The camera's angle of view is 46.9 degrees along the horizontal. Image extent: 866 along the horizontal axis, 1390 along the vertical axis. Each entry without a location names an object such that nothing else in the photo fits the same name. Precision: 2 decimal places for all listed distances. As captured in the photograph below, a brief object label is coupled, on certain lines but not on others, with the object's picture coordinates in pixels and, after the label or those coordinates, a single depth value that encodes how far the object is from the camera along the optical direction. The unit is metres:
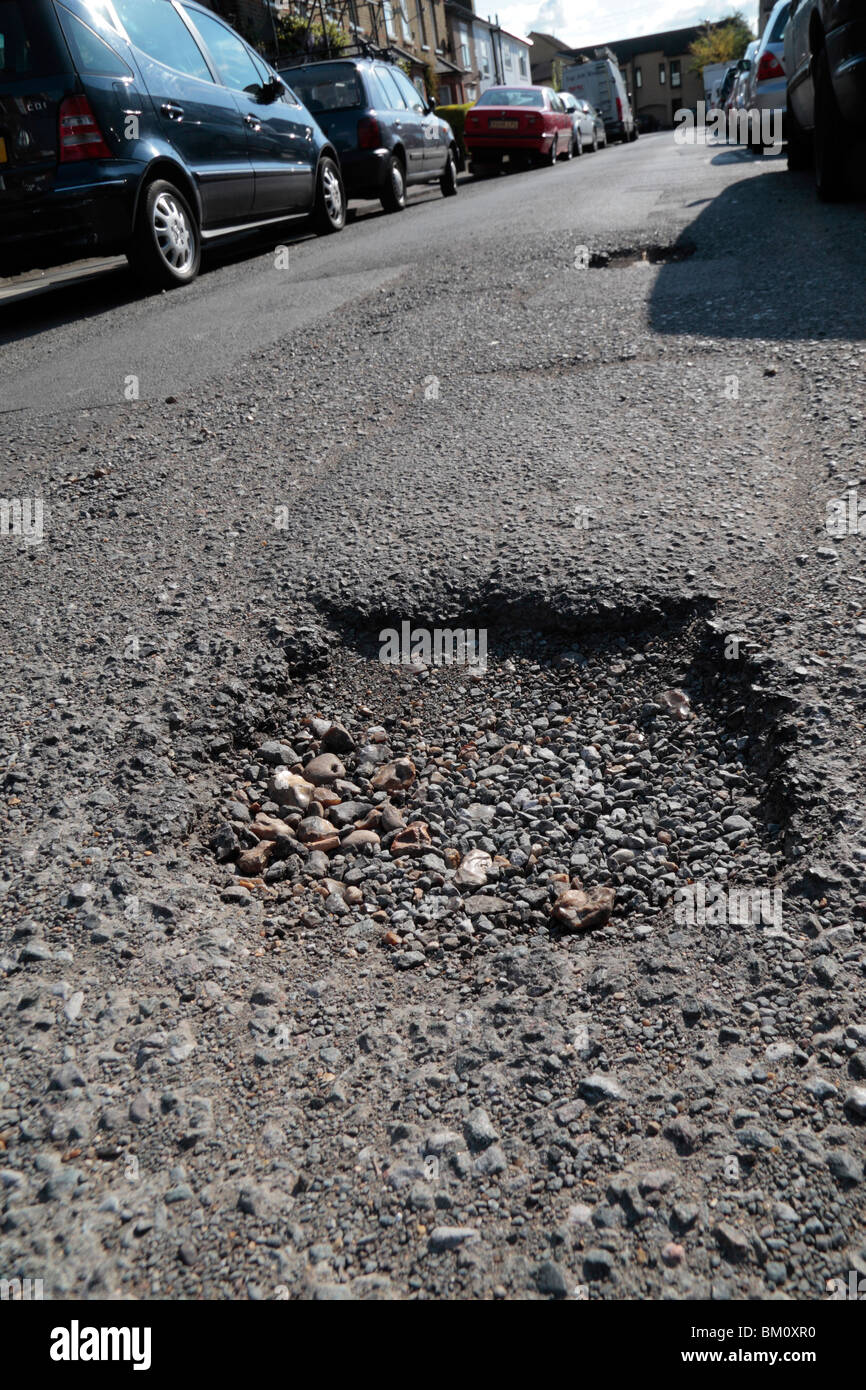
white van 35.69
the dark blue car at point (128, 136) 6.59
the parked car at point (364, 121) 12.15
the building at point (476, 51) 51.38
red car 19.45
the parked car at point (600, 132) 30.32
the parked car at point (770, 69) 12.55
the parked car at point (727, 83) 24.38
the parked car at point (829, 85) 5.68
